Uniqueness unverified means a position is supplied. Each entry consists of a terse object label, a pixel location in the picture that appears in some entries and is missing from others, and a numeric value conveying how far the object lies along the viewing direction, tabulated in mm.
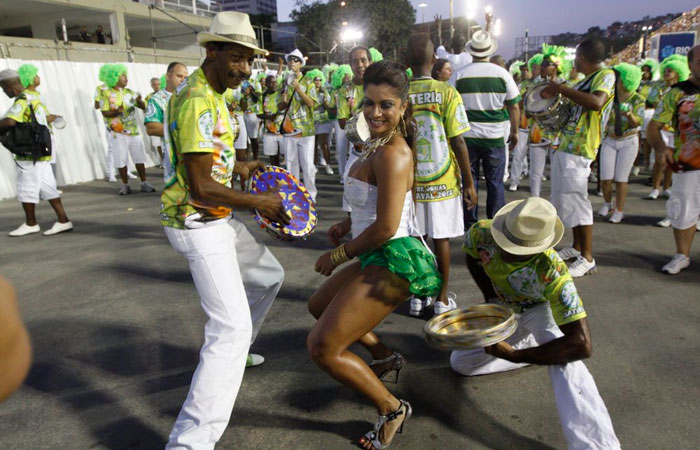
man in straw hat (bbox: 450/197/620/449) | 2535
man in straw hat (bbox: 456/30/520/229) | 5793
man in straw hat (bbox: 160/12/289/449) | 2574
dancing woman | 2604
